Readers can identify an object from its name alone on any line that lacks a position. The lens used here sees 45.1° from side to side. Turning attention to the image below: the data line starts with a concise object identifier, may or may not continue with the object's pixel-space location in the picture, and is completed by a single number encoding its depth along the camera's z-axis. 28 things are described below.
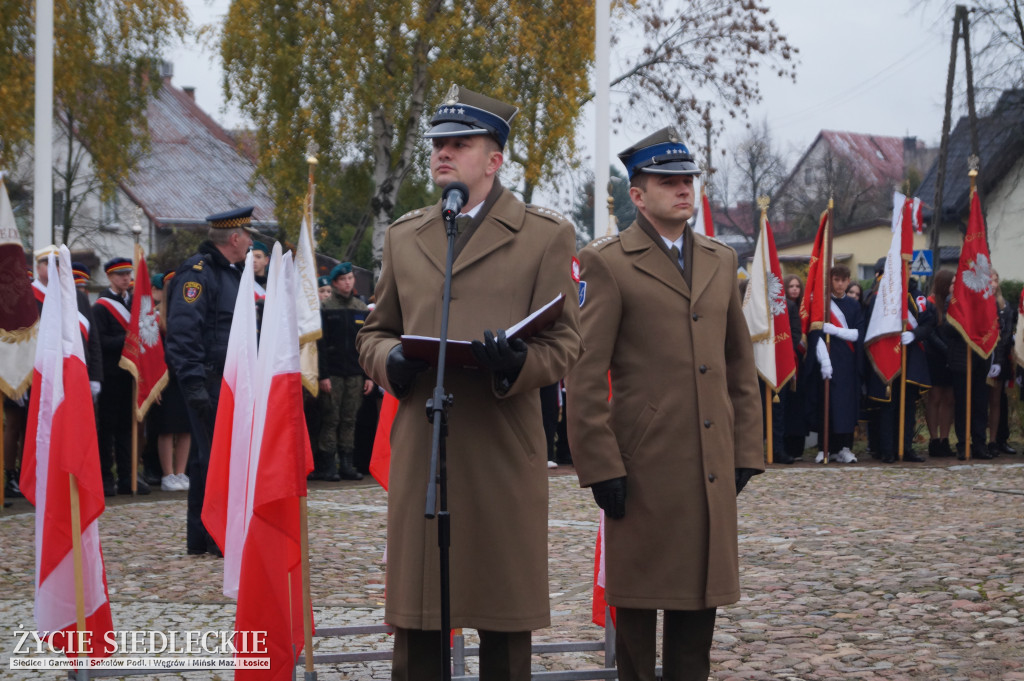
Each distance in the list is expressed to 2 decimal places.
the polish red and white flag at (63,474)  5.41
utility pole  28.09
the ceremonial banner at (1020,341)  15.45
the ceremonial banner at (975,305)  15.17
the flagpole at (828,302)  14.98
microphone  3.64
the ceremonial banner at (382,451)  6.83
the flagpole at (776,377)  13.95
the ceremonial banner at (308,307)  11.30
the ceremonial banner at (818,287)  15.07
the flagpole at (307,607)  5.07
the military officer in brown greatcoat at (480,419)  3.90
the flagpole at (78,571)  5.34
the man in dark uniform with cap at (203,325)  8.16
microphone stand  3.43
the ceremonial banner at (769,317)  14.61
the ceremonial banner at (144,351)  12.12
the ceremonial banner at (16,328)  11.02
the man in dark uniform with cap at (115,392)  12.31
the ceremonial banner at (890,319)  15.02
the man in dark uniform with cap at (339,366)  13.38
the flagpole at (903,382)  15.11
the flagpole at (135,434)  12.22
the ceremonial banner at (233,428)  5.59
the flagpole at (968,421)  15.23
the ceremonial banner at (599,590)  5.62
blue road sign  21.09
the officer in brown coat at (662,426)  4.61
